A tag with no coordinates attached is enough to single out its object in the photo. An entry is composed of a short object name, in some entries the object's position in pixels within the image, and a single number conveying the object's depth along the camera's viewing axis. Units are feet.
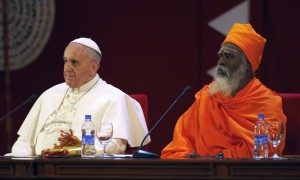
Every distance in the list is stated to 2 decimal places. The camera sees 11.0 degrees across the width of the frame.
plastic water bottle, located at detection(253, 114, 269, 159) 29.11
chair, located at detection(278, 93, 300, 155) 33.73
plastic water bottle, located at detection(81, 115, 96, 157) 29.49
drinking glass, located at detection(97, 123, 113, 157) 29.66
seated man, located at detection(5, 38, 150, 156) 35.89
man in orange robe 33.43
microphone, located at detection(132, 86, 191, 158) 27.52
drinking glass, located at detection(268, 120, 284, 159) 28.55
